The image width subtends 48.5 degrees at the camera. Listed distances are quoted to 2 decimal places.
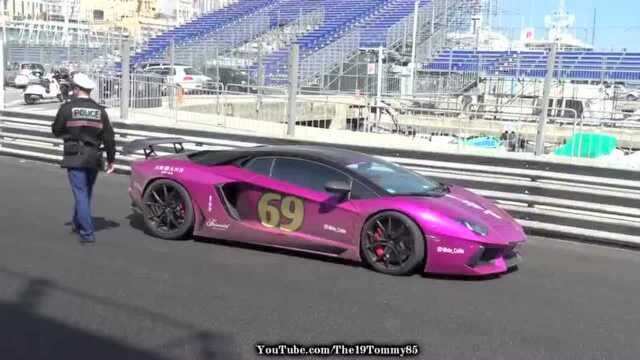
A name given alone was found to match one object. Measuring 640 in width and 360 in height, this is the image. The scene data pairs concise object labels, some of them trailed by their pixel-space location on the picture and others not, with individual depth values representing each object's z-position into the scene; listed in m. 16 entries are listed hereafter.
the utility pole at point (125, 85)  11.88
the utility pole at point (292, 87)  10.34
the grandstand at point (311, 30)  30.69
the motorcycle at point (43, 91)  24.04
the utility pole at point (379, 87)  18.60
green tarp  12.64
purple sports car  6.12
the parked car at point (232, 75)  28.31
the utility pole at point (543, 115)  8.84
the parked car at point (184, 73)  25.00
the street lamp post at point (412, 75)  25.50
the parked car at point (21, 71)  28.81
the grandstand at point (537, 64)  27.69
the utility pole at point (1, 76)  13.94
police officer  6.91
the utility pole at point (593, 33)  25.89
